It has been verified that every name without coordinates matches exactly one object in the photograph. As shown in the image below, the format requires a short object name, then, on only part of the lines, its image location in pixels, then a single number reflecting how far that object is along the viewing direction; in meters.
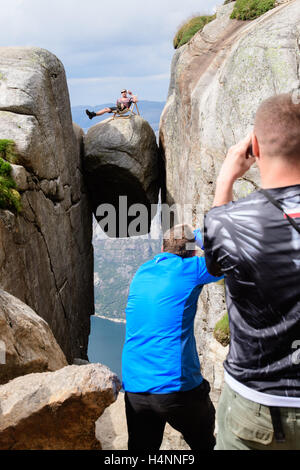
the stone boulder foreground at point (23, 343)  5.32
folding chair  19.77
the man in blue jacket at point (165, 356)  3.70
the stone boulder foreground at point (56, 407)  4.23
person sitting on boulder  19.72
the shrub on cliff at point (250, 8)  13.03
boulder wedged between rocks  19.03
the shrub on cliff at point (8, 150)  11.89
